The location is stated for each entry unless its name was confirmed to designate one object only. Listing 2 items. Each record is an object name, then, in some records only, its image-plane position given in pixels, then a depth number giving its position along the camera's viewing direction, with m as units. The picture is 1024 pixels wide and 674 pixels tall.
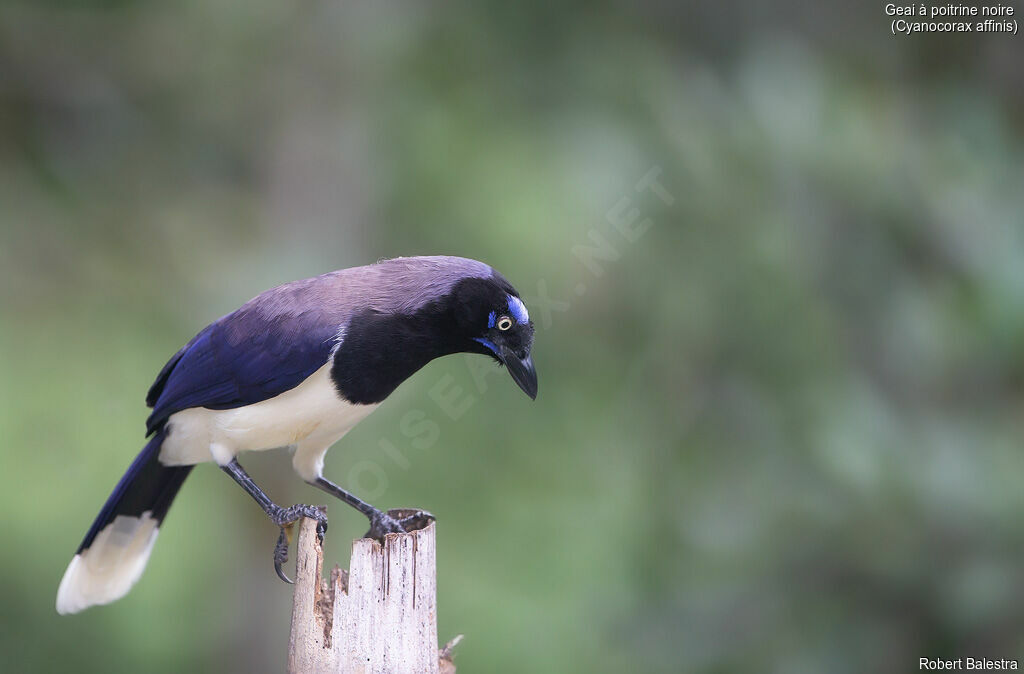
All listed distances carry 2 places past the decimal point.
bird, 6.57
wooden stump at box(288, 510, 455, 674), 5.88
